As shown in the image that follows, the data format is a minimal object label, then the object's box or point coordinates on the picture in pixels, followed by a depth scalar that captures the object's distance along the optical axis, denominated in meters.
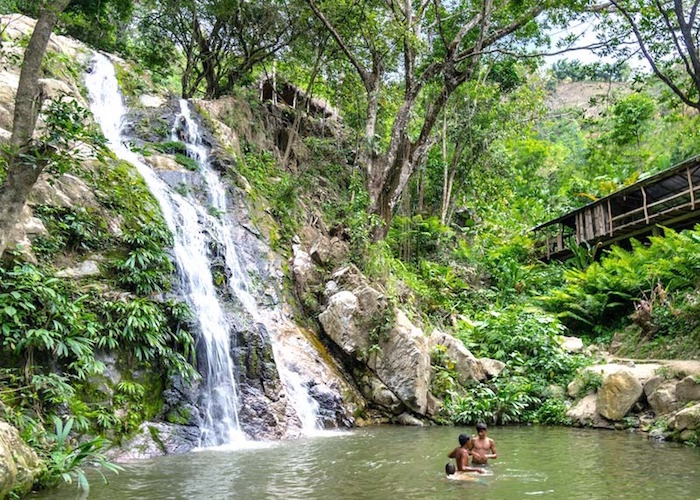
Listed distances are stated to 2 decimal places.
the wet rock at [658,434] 9.12
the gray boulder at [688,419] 8.65
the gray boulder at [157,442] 7.73
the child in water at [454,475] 6.46
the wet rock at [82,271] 8.58
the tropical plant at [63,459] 5.65
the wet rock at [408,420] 11.65
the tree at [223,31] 18.19
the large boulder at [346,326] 12.10
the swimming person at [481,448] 7.31
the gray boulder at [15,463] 4.80
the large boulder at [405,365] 11.66
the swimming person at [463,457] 6.74
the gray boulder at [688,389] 9.57
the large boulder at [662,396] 9.92
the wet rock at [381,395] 11.79
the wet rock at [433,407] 11.84
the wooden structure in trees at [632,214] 16.73
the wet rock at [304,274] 13.58
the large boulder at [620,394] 10.63
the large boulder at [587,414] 10.95
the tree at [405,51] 14.18
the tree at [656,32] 9.40
